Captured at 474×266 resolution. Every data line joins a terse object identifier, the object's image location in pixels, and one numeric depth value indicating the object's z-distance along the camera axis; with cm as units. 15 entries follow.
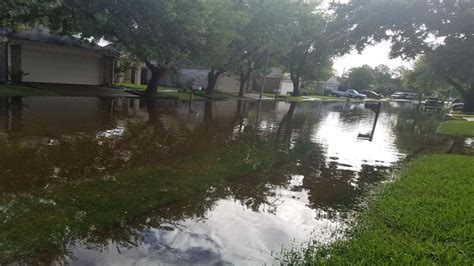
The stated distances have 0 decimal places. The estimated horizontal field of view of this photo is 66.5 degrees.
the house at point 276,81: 5706
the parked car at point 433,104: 4091
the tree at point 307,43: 2162
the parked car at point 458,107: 3924
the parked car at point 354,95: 6325
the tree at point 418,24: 2123
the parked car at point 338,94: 6609
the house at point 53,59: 2217
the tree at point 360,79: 8031
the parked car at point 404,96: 7607
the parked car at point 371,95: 6981
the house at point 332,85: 7656
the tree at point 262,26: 2786
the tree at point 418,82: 4984
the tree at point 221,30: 2219
